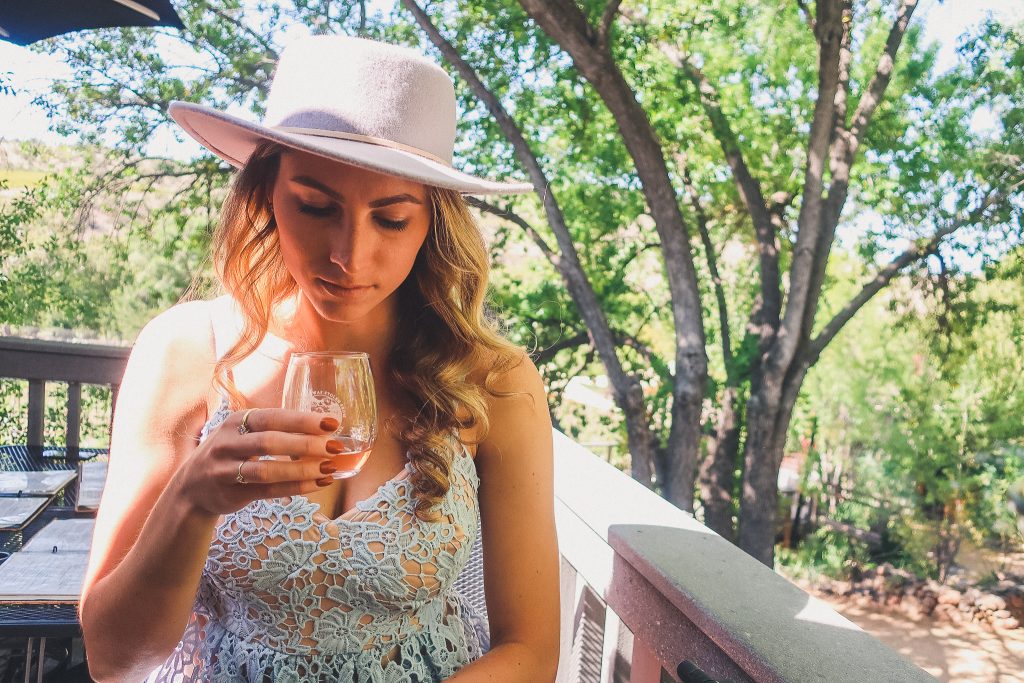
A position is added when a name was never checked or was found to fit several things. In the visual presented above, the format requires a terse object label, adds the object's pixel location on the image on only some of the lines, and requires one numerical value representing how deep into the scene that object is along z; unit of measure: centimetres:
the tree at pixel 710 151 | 618
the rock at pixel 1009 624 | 894
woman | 121
